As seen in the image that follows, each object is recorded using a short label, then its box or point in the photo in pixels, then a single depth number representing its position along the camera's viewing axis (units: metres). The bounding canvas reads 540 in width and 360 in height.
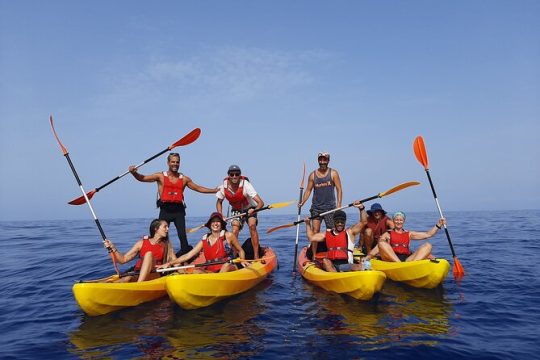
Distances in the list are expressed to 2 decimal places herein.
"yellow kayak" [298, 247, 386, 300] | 6.05
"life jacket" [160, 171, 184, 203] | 8.02
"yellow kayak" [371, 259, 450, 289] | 6.81
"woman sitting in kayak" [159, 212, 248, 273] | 7.13
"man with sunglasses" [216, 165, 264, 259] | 8.76
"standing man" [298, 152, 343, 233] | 8.91
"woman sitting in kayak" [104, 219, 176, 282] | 6.63
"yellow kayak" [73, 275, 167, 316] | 5.63
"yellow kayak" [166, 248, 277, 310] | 5.85
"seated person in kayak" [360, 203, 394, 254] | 8.79
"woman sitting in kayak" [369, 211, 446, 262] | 7.68
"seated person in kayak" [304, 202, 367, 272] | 7.43
